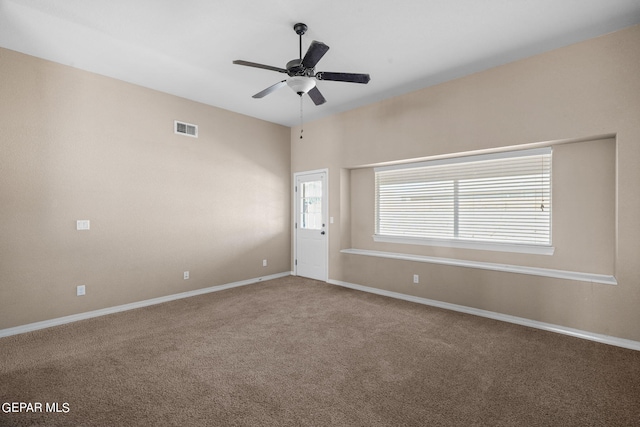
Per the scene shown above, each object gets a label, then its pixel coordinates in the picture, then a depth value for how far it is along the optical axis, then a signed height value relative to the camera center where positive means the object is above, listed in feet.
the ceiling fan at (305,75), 9.22 +4.57
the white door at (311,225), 19.47 -0.74
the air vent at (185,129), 15.72 +4.58
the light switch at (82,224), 12.70 -0.41
